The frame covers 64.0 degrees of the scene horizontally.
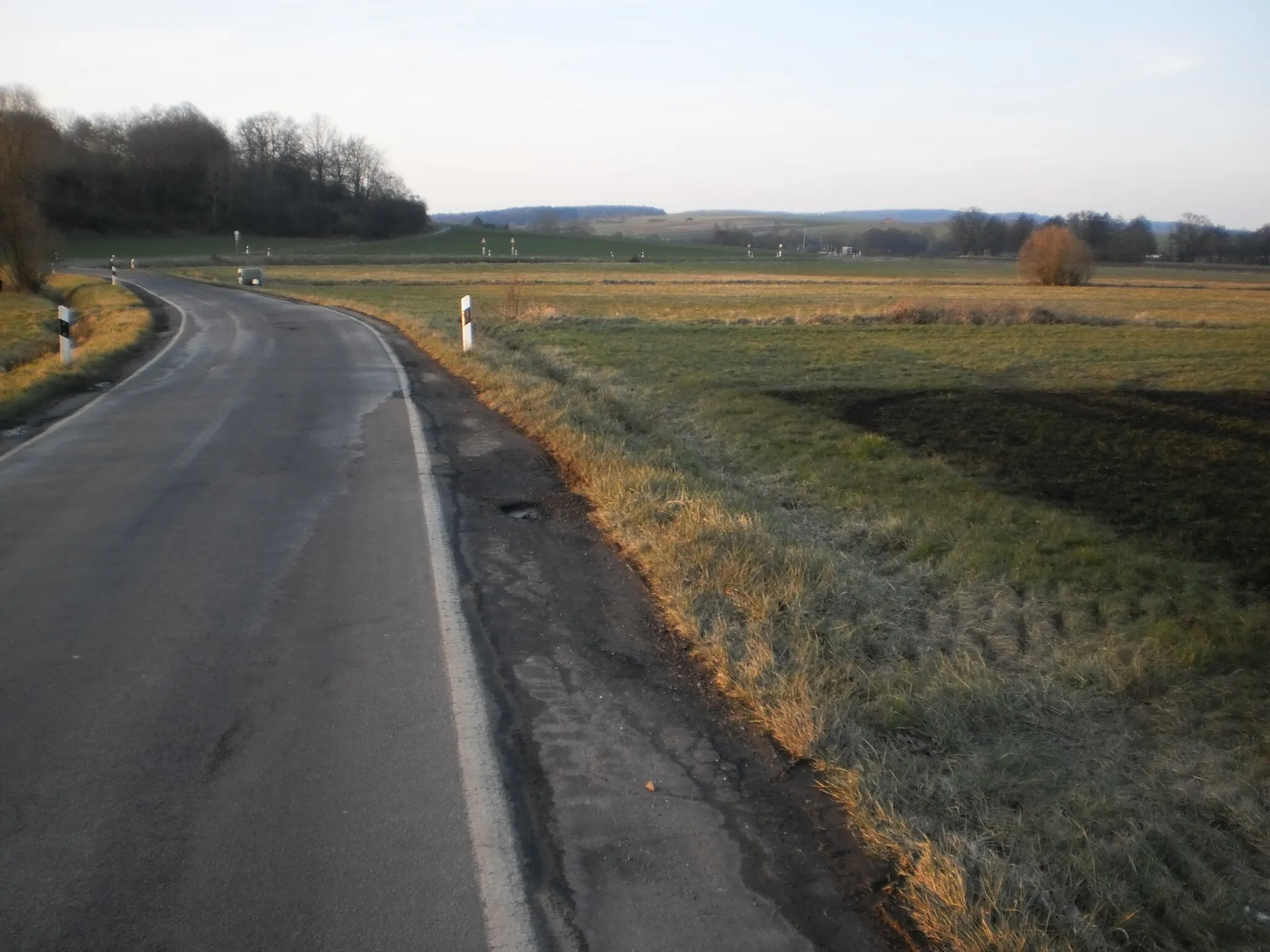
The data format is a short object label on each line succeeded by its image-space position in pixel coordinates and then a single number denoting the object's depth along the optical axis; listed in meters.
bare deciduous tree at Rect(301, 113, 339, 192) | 113.88
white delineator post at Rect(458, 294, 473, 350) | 18.25
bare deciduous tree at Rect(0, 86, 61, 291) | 39.59
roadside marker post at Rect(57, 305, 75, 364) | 15.99
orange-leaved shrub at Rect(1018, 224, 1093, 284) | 61.44
